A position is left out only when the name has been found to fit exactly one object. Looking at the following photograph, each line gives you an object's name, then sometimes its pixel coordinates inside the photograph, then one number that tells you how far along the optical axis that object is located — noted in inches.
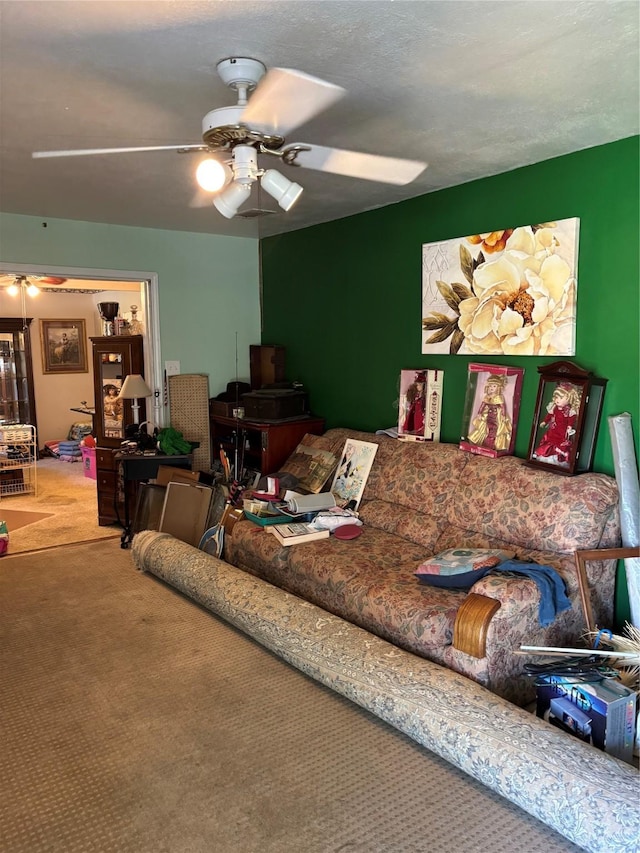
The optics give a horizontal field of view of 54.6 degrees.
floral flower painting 123.6
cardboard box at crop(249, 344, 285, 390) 209.8
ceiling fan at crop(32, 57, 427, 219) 68.6
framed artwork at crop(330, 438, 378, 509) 157.0
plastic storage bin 290.5
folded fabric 105.3
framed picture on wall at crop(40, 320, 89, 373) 335.3
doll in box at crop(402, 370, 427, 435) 157.5
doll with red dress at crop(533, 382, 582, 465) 120.1
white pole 106.0
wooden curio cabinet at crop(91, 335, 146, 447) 205.6
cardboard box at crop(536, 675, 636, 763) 84.0
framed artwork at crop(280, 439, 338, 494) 167.2
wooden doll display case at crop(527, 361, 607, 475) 118.1
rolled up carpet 68.4
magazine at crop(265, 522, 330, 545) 137.4
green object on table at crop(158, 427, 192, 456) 186.5
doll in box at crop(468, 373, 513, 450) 135.4
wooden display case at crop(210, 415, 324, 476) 184.2
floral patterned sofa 95.6
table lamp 190.2
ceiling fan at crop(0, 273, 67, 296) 285.0
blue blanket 97.3
